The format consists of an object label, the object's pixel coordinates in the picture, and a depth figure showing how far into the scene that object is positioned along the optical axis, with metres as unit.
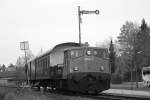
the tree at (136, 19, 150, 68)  81.25
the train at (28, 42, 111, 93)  23.20
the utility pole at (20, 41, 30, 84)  28.15
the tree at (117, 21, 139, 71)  96.01
